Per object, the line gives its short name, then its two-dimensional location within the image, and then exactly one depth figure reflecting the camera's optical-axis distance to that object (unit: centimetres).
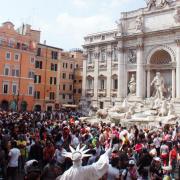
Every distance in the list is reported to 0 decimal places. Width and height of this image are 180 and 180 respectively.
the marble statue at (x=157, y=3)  2607
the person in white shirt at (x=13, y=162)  689
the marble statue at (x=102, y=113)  2385
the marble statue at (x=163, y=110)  2108
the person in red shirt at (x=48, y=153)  756
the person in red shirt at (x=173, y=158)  815
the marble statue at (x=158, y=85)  2492
